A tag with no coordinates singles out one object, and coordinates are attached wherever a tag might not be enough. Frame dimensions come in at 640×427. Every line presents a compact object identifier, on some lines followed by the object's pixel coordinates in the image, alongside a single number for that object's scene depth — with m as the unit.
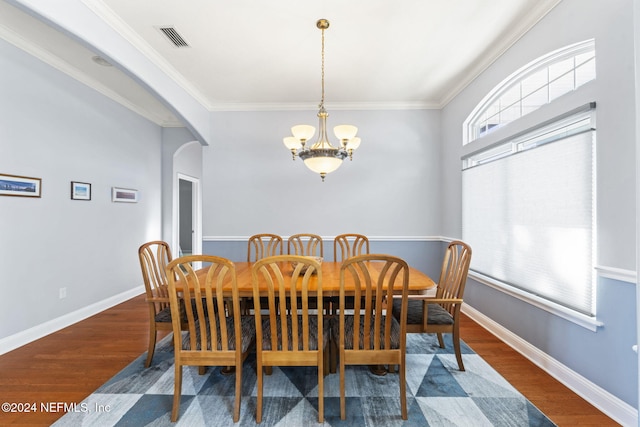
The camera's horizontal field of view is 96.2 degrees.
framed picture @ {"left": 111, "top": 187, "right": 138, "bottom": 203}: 3.84
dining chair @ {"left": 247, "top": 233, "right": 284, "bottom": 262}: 3.98
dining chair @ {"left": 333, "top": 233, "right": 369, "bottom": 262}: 3.14
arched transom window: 2.02
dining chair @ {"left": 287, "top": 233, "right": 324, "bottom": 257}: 4.11
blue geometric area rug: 1.72
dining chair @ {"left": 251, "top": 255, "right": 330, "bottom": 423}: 1.57
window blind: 1.91
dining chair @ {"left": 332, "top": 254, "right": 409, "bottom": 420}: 1.63
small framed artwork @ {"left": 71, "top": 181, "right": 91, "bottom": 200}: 3.22
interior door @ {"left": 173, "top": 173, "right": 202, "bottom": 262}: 4.99
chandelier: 2.34
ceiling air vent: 2.50
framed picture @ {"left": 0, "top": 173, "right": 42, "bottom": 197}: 2.55
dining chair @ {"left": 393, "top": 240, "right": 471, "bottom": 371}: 2.09
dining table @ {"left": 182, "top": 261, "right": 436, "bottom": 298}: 1.84
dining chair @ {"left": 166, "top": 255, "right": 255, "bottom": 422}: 1.65
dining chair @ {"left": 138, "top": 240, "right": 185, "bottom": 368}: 2.16
